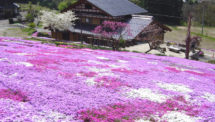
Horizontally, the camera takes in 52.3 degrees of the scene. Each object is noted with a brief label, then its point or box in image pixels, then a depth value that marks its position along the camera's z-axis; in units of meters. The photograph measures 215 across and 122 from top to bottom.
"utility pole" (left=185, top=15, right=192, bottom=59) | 35.57
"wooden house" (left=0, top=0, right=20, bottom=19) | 90.81
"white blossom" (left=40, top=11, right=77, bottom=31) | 55.22
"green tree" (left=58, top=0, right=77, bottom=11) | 100.62
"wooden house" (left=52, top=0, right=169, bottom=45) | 54.12
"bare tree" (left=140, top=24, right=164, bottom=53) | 41.30
